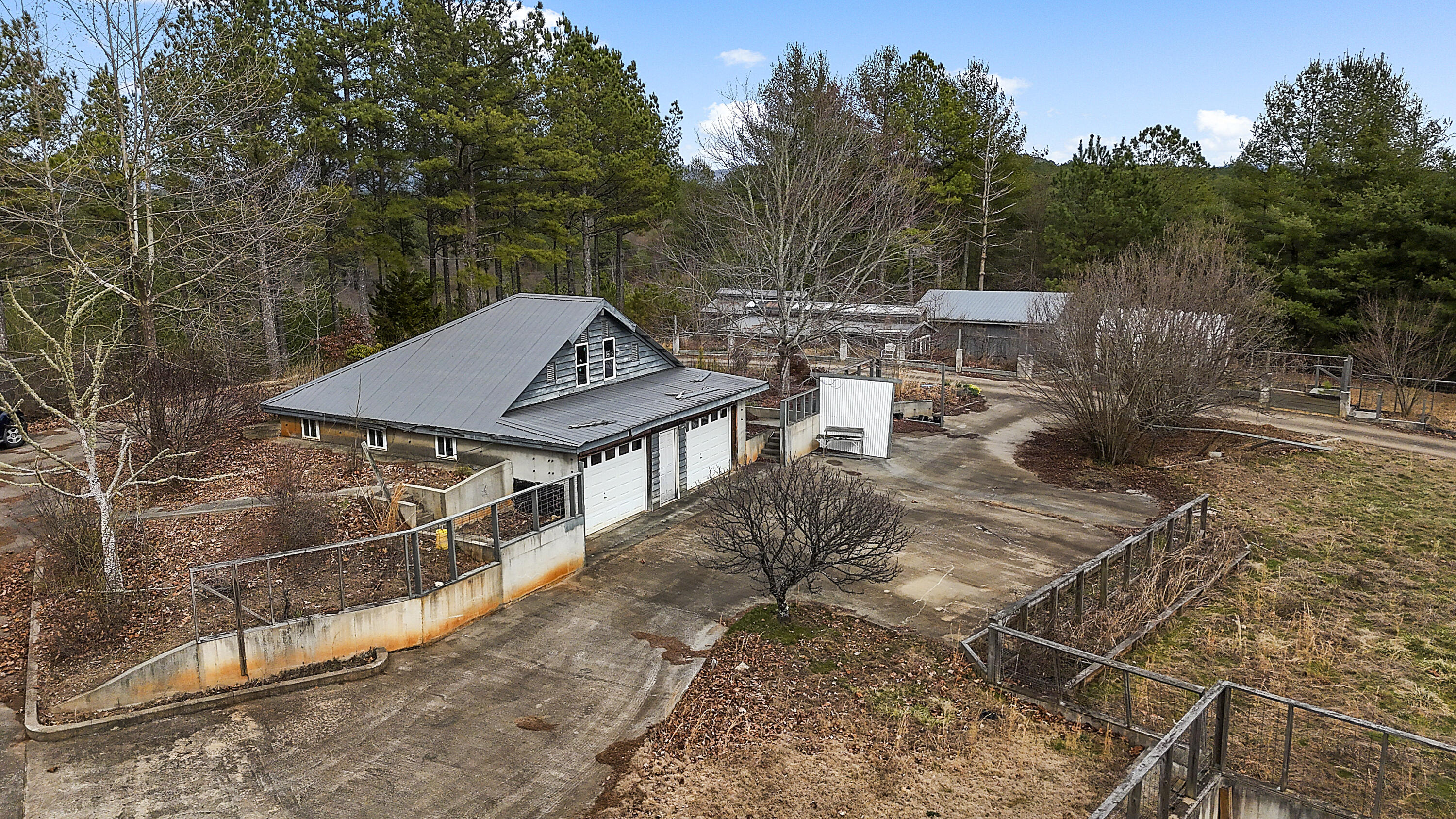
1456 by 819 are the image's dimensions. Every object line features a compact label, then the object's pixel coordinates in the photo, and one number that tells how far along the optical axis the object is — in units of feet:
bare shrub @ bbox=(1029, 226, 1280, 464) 66.95
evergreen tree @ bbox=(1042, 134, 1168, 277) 130.72
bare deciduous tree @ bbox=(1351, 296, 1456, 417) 86.79
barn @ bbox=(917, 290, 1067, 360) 122.62
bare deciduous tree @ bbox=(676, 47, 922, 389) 85.71
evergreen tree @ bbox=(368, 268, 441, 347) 87.45
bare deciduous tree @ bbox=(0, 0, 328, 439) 59.06
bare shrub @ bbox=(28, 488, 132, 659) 36.19
